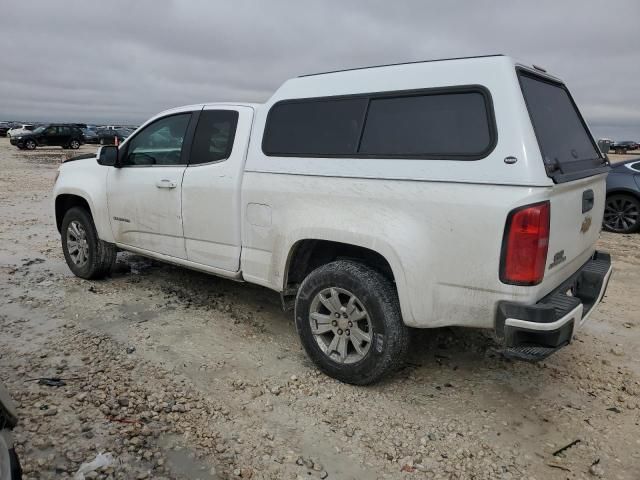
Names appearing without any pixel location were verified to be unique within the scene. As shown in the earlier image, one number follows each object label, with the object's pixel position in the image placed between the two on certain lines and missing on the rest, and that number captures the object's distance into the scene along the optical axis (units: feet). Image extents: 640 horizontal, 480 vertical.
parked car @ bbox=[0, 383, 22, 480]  6.18
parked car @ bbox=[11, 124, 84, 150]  100.63
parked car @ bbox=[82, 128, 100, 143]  121.08
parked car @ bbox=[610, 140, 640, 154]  157.58
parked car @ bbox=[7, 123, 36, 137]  105.70
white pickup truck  8.90
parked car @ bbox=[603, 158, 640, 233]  27.96
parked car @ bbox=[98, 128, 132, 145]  116.06
